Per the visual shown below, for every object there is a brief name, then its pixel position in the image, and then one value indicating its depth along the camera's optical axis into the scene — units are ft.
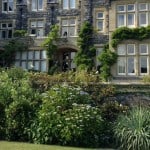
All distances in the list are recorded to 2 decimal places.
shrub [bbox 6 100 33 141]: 61.67
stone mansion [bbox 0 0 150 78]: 105.77
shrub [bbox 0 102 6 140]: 62.64
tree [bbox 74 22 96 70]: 111.14
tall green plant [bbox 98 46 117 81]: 105.14
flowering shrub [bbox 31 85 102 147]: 57.06
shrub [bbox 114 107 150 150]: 55.47
